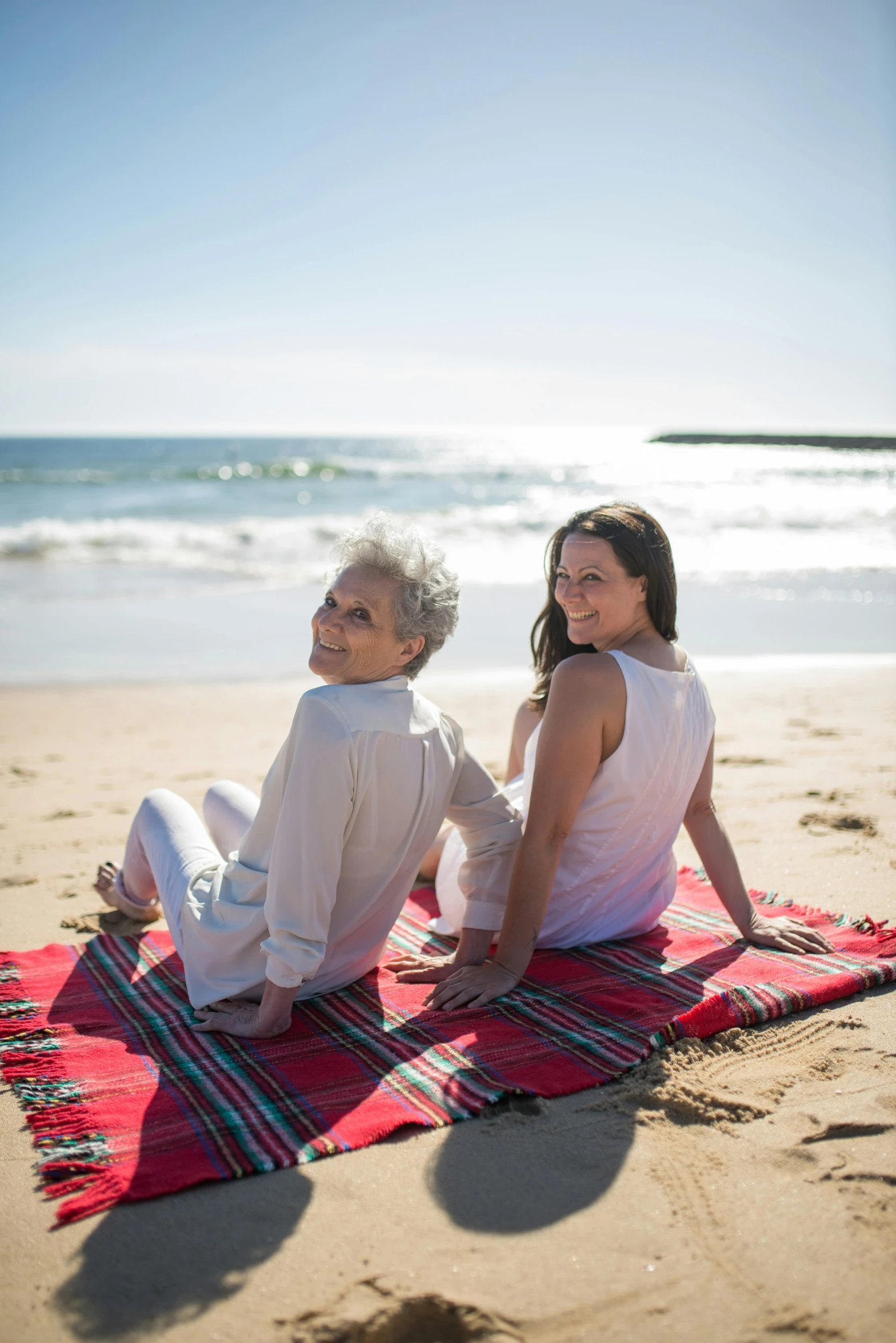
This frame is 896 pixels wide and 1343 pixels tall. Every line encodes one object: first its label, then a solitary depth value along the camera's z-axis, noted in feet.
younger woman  8.54
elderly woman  7.26
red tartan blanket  6.64
